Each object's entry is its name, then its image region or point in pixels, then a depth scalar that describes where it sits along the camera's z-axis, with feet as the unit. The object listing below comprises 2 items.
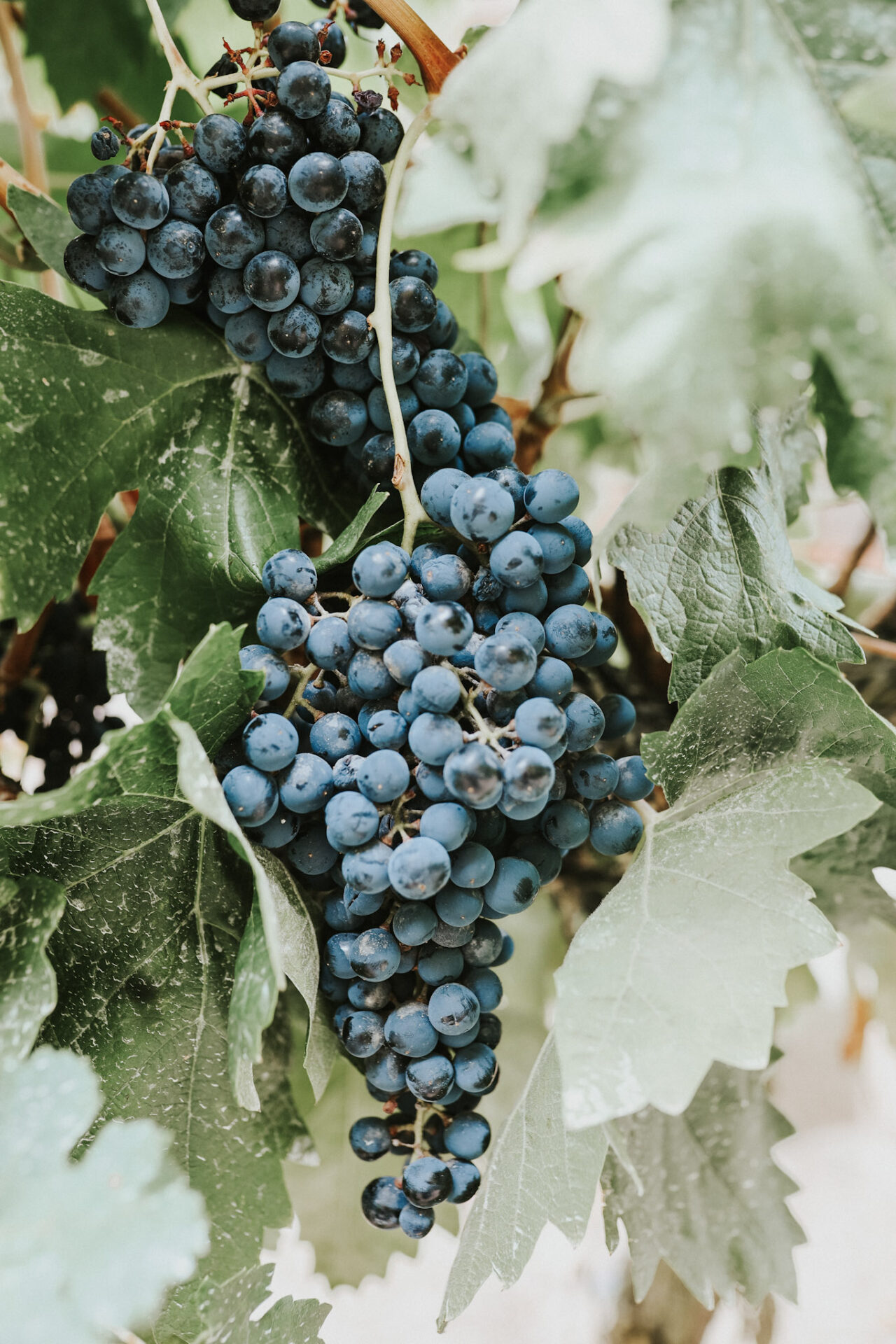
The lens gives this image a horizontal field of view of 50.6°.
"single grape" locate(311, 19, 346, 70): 1.54
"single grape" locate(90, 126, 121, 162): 1.53
